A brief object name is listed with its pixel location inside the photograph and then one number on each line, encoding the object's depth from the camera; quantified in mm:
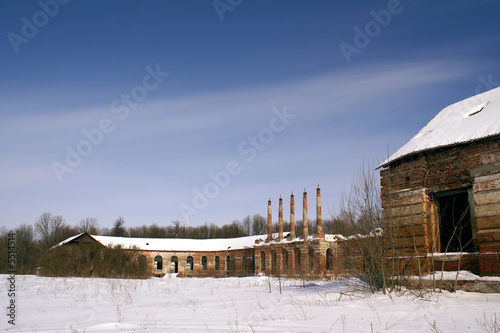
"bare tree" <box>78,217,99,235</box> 71062
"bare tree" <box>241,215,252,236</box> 87562
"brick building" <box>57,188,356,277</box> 34938
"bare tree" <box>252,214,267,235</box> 85125
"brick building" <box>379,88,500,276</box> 9602
